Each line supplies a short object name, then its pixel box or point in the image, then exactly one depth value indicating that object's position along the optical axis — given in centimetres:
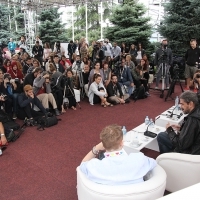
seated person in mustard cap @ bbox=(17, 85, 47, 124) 493
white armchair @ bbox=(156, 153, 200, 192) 225
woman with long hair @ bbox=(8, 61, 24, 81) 663
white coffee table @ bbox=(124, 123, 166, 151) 323
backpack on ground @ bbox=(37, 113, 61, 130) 485
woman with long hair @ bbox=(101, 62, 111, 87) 651
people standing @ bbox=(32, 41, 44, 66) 1077
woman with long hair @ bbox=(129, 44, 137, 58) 978
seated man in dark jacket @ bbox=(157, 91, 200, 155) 249
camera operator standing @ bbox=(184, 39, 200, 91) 698
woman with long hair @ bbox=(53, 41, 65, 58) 1169
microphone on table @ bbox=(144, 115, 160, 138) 347
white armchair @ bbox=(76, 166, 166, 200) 174
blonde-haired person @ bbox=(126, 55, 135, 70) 707
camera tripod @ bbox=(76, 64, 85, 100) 676
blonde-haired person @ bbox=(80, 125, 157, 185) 181
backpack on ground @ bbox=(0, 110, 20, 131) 459
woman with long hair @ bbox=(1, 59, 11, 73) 702
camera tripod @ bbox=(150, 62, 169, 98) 732
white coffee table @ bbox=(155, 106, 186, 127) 409
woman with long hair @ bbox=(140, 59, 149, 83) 735
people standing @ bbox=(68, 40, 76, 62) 1188
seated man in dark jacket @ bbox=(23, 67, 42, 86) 556
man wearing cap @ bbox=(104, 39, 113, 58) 1036
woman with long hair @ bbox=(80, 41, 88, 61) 1039
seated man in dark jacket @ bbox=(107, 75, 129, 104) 635
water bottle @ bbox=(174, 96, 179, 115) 450
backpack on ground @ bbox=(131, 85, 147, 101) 677
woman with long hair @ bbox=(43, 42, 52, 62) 1084
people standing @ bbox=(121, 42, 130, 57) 1042
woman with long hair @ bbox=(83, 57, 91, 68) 750
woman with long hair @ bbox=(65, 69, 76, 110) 587
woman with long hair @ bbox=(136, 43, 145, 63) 958
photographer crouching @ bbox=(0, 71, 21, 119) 512
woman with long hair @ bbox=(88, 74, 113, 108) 614
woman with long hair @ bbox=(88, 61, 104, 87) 642
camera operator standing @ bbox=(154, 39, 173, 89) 727
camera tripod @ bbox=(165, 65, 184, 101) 662
